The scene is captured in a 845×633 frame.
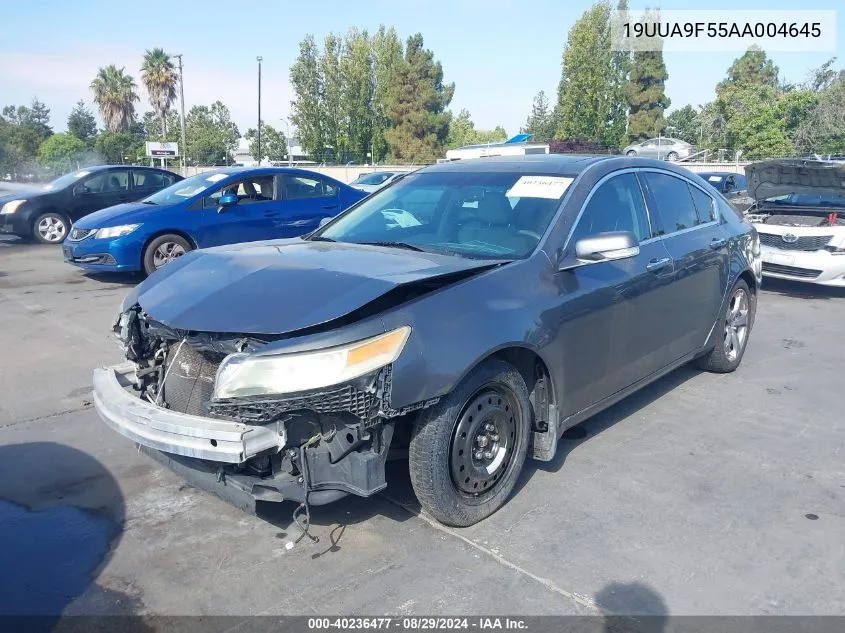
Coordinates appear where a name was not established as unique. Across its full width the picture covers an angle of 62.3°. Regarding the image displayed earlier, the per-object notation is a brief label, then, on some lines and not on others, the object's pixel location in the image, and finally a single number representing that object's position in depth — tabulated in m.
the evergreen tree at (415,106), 48.66
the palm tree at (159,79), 55.66
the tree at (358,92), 48.09
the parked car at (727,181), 15.65
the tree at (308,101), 47.91
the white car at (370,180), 17.87
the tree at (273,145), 64.69
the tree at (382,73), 48.78
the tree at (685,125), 49.19
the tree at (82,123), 84.75
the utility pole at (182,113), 44.18
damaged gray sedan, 2.77
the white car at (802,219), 9.04
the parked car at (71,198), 13.12
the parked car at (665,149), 35.84
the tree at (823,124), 32.03
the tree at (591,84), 41.53
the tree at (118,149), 52.48
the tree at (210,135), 62.19
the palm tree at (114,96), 57.78
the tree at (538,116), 81.50
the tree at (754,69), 54.91
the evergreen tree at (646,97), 48.47
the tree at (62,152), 47.41
